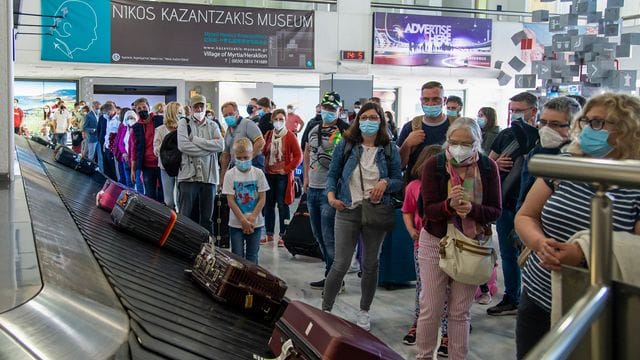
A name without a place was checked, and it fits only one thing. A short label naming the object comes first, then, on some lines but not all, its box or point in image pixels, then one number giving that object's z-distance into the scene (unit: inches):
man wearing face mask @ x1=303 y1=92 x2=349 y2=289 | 220.4
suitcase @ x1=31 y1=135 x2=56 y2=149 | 517.0
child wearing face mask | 197.8
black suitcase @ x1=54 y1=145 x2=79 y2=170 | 361.4
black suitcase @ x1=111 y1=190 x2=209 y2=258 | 187.5
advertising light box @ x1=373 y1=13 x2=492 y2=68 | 593.9
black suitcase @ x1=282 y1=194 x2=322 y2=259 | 259.0
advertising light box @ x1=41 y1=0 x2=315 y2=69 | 503.8
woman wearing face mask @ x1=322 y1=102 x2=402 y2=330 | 166.7
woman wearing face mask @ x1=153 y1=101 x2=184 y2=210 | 294.5
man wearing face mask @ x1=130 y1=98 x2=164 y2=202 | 331.3
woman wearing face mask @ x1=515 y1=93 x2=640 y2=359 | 80.7
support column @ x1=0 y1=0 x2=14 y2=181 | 187.3
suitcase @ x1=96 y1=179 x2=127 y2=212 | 228.5
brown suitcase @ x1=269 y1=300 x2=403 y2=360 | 94.6
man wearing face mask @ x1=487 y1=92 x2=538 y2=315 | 186.5
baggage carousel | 69.1
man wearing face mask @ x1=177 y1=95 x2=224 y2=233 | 243.6
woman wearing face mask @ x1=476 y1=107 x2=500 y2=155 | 243.3
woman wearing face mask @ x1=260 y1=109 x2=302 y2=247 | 283.4
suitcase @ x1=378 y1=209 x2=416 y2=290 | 214.4
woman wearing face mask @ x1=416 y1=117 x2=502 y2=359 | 129.4
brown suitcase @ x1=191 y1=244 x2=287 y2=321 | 144.4
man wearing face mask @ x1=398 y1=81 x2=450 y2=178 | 174.2
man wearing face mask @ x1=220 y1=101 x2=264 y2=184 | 272.7
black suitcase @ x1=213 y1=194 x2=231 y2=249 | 272.1
